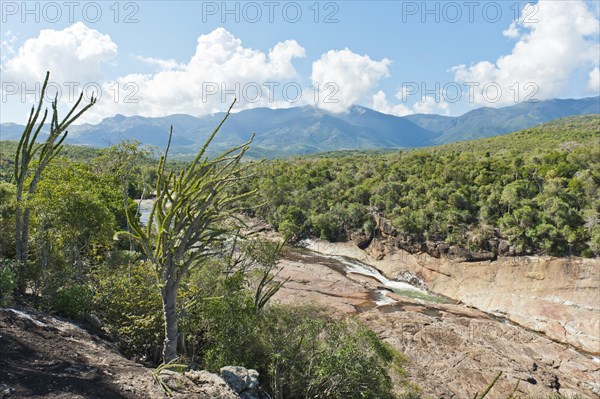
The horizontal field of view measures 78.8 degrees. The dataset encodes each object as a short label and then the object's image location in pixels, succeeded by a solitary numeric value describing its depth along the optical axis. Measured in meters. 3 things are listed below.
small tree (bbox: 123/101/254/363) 8.40
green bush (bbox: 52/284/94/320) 11.66
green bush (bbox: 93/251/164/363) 11.94
